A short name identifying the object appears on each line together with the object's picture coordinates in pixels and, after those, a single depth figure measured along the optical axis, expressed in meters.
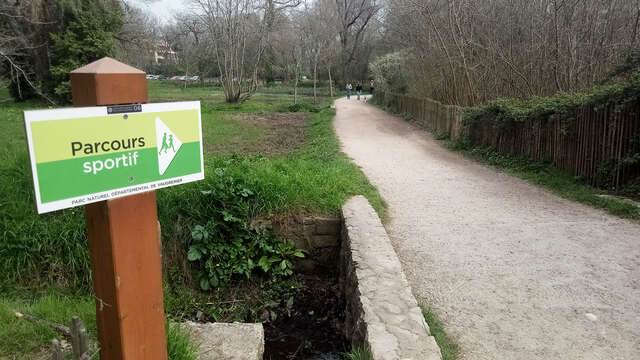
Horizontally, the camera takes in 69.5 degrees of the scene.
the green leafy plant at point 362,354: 3.00
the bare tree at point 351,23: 52.38
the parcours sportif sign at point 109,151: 1.65
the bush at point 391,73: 25.48
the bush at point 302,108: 26.97
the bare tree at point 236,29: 28.21
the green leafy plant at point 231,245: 5.22
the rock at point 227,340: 3.08
